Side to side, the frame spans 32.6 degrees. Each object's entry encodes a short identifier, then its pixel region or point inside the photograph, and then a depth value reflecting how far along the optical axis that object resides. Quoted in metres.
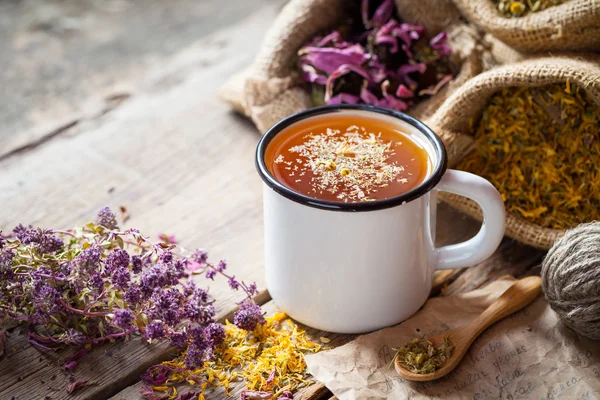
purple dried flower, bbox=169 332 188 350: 0.45
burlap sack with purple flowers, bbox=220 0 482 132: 0.58
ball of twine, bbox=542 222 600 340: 0.43
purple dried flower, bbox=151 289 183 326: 0.45
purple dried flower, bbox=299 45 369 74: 0.57
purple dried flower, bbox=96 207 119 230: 0.48
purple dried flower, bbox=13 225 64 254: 0.46
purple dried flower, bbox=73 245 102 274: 0.44
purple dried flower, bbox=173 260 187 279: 0.46
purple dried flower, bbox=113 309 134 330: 0.44
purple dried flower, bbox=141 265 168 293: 0.45
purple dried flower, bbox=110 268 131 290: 0.45
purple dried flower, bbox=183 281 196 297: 0.47
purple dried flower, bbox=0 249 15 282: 0.45
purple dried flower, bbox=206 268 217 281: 0.48
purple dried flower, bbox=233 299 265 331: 0.46
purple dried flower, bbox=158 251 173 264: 0.46
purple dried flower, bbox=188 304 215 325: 0.46
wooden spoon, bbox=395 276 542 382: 0.44
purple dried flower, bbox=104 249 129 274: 0.45
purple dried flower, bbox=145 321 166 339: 0.44
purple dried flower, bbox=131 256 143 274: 0.45
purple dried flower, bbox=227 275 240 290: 0.48
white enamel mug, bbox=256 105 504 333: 0.43
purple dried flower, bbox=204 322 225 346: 0.46
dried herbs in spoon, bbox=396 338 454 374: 0.44
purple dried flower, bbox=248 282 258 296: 0.48
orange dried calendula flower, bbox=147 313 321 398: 0.45
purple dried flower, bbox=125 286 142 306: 0.44
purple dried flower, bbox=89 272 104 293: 0.45
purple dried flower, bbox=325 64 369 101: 0.57
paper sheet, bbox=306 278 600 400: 0.44
